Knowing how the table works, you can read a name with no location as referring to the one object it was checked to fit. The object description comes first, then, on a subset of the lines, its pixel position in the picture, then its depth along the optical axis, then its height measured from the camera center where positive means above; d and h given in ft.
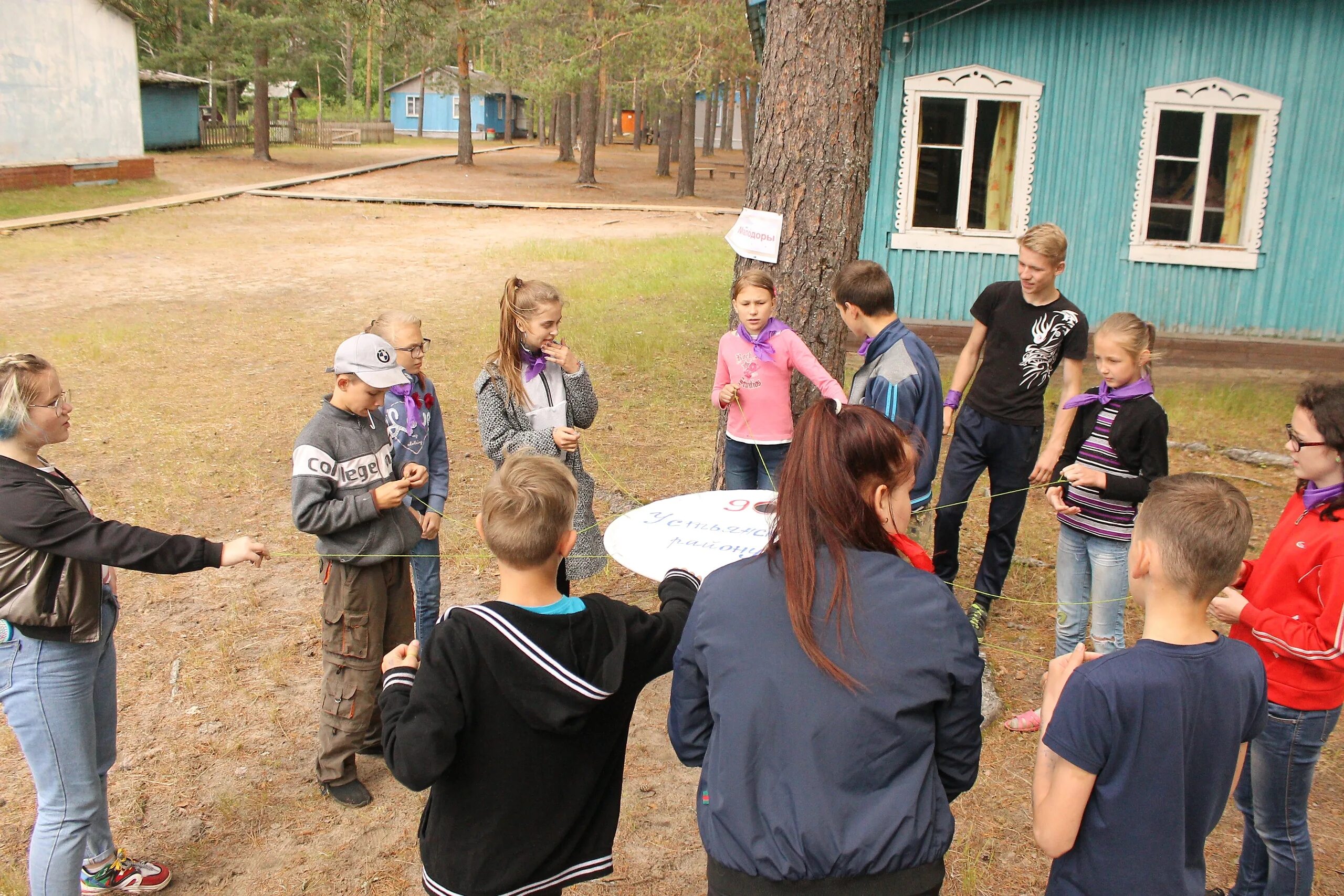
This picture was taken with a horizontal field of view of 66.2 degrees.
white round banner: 9.35 -3.09
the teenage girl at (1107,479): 11.98 -2.90
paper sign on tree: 15.81 -0.37
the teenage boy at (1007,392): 14.47 -2.41
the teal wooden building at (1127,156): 31.40 +2.11
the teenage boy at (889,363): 12.66 -1.78
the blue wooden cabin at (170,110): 117.91 +9.31
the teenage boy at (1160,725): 6.14 -2.94
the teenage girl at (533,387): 13.00 -2.36
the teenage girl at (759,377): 14.46 -2.30
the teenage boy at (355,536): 10.54 -3.55
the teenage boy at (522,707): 6.62 -3.24
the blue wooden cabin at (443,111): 219.61 +19.10
